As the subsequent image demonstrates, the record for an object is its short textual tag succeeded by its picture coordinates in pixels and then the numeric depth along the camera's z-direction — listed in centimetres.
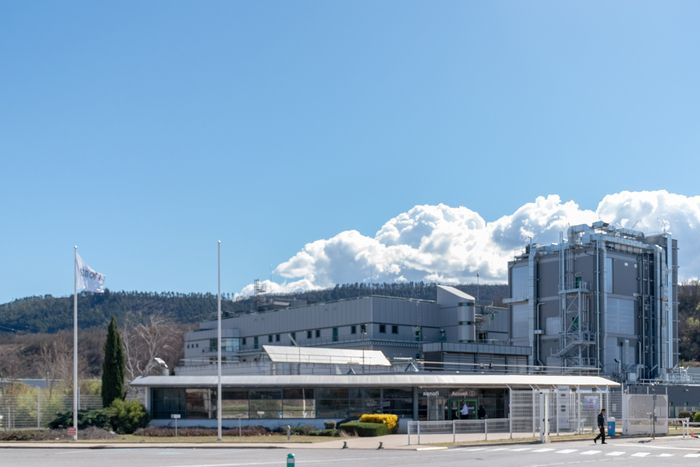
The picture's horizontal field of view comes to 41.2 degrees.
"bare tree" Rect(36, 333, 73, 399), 8973
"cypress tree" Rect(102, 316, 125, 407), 5731
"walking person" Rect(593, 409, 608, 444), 4309
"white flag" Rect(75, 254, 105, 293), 4906
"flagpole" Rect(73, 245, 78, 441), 4725
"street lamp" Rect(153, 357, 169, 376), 6113
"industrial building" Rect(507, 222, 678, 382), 8156
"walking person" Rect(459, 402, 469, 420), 5594
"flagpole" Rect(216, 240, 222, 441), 4728
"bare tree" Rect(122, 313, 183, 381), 9750
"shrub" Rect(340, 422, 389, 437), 5019
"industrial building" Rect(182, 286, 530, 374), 8094
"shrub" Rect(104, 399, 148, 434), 5478
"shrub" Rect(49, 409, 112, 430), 5375
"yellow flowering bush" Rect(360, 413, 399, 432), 5156
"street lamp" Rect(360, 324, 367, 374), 8144
